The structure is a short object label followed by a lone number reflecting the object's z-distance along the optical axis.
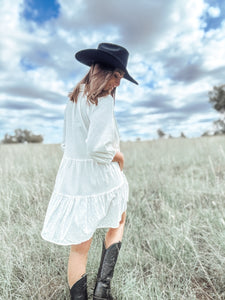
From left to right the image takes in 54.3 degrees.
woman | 1.43
